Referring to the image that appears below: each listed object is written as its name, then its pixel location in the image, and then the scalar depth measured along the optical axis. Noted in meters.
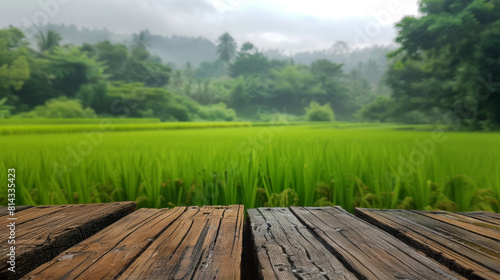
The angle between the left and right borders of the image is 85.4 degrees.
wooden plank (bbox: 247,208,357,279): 0.49
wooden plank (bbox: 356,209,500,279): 0.53
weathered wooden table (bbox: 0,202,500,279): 0.51
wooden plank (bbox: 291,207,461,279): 0.51
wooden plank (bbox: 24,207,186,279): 0.50
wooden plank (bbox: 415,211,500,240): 0.77
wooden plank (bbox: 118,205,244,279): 0.49
